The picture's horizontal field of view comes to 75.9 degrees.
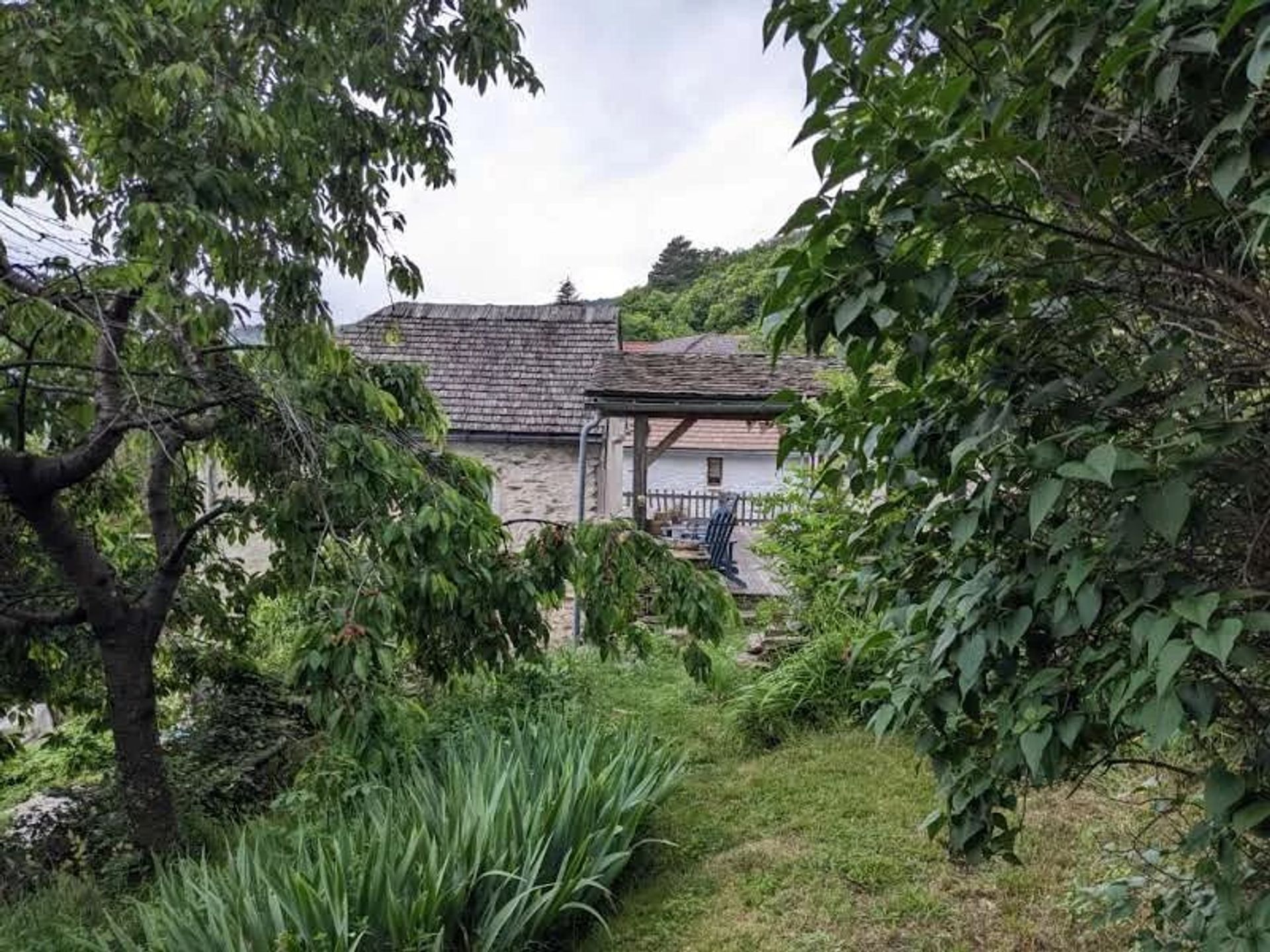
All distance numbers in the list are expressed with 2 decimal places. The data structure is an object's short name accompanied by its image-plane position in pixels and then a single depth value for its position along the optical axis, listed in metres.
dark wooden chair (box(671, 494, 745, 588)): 9.33
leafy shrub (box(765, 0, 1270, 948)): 1.02
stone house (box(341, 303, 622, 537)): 11.35
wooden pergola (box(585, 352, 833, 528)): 8.90
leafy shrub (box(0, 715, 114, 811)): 5.86
